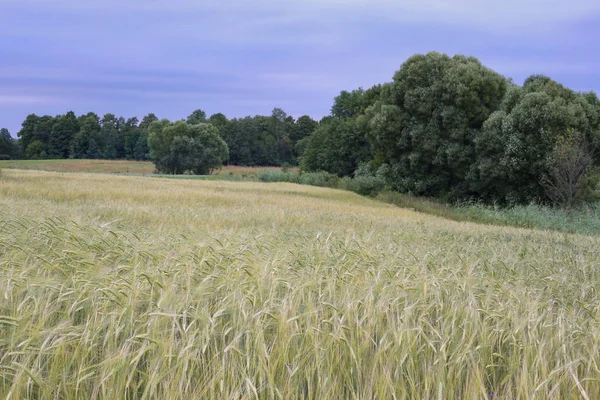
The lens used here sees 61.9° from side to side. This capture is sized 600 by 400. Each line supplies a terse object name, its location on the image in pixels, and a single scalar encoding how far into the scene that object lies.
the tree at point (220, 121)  104.19
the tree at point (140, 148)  105.50
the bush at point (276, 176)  48.56
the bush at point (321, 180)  43.78
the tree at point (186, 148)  75.06
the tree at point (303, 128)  109.69
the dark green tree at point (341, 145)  52.34
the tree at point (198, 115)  125.37
